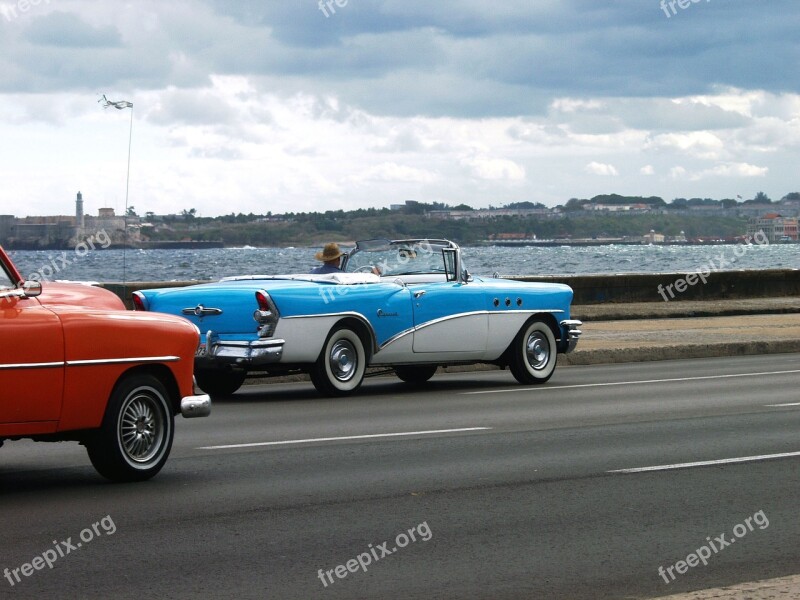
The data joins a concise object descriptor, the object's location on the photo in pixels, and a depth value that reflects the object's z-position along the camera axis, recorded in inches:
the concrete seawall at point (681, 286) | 1229.7
